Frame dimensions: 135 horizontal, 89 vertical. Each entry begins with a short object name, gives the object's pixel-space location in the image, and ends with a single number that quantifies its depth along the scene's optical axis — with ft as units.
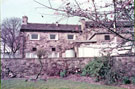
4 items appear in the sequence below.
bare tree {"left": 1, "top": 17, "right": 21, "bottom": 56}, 102.41
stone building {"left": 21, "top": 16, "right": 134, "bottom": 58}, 79.46
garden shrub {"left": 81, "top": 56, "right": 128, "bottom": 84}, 29.91
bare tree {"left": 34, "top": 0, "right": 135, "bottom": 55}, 10.16
